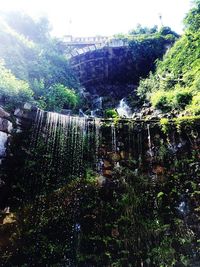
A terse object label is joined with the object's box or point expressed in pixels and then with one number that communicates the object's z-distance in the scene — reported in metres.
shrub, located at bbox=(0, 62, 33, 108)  4.38
